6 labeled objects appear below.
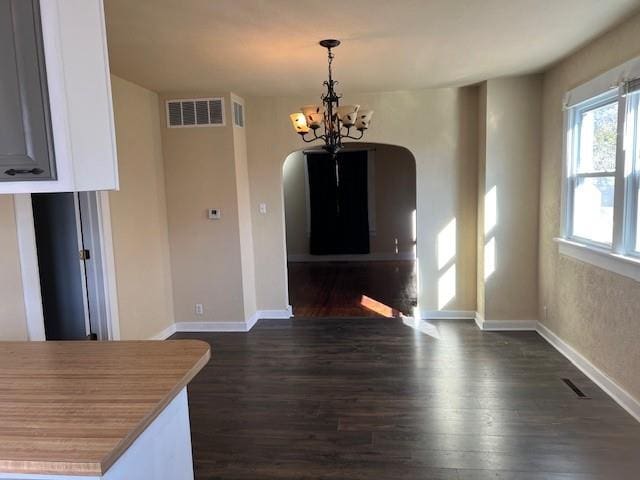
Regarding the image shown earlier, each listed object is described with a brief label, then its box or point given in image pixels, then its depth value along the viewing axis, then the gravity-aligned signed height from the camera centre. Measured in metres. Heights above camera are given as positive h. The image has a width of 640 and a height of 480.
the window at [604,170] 2.81 +0.11
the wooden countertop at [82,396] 1.04 -0.58
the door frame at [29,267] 2.39 -0.33
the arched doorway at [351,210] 8.84 -0.32
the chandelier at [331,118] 3.11 +0.57
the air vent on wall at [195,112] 4.56 +0.92
